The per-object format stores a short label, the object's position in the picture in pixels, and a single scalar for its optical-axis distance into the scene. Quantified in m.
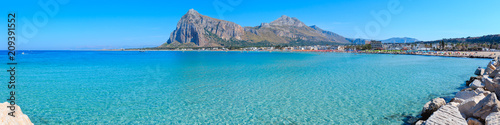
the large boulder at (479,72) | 23.11
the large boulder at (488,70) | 21.10
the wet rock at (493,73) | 17.02
